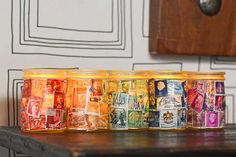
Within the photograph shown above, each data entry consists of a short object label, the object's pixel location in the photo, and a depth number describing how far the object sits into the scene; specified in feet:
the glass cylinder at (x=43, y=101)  2.50
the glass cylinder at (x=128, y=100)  2.63
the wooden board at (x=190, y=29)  3.17
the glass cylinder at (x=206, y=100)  2.78
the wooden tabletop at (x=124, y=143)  1.83
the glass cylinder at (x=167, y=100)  2.65
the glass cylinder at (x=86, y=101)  2.55
